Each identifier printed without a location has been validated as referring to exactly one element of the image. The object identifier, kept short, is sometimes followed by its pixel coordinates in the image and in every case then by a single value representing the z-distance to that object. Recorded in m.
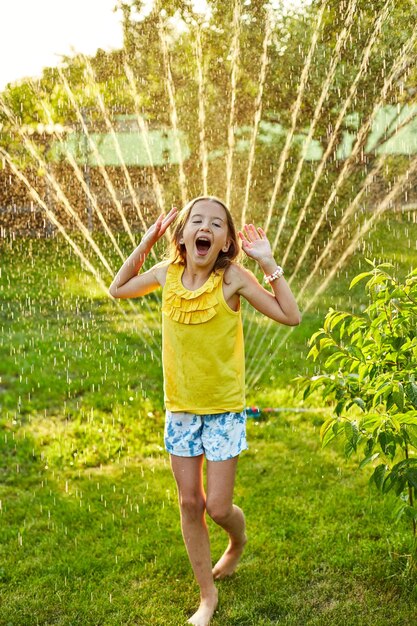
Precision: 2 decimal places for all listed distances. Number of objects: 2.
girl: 2.81
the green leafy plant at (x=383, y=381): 2.49
